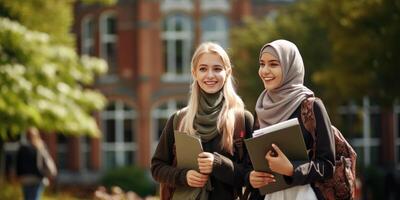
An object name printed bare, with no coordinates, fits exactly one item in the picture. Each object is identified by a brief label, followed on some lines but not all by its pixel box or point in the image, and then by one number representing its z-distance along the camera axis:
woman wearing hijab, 4.75
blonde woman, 5.25
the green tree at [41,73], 15.04
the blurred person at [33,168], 12.27
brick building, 37.22
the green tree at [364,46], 17.23
